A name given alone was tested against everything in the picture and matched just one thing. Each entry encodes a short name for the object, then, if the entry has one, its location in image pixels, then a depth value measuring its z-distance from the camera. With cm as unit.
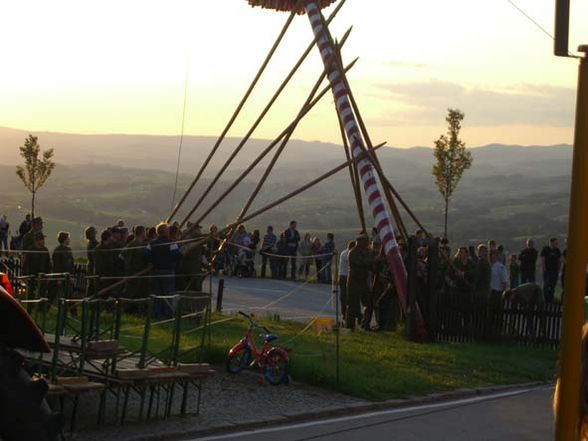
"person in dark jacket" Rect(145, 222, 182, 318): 1777
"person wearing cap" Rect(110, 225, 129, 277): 1878
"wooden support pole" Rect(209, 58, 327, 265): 1975
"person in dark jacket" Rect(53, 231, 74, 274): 1825
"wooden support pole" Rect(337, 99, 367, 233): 1981
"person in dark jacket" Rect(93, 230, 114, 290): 1880
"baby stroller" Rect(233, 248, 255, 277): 3178
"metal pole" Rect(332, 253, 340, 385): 1299
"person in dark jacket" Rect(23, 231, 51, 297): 1845
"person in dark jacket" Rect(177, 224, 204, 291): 1875
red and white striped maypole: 1841
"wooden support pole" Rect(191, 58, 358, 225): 1980
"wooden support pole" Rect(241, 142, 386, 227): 1875
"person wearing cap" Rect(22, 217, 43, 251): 1909
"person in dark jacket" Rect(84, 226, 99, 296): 1900
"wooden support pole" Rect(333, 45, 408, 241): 1883
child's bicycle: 1245
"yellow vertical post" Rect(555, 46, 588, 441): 418
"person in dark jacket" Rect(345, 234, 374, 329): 1927
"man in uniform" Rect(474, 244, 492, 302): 2025
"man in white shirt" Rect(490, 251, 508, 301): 2289
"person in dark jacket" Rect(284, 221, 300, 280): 3206
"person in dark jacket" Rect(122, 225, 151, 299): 1808
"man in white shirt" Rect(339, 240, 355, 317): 2044
